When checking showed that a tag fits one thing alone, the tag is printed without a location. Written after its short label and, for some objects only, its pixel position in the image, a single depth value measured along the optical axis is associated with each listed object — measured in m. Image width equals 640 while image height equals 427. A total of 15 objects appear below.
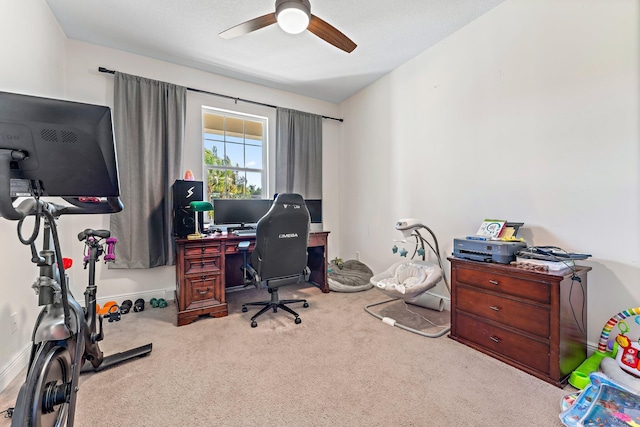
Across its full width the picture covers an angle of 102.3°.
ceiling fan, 1.74
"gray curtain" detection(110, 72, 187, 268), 2.79
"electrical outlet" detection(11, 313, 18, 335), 1.67
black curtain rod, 2.74
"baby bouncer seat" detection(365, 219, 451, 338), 2.35
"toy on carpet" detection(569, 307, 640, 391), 1.49
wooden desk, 2.42
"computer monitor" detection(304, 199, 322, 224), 3.64
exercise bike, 0.84
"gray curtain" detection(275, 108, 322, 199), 3.79
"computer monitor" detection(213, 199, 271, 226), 3.03
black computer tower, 2.62
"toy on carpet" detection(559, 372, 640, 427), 1.22
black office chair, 2.31
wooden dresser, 1.57
